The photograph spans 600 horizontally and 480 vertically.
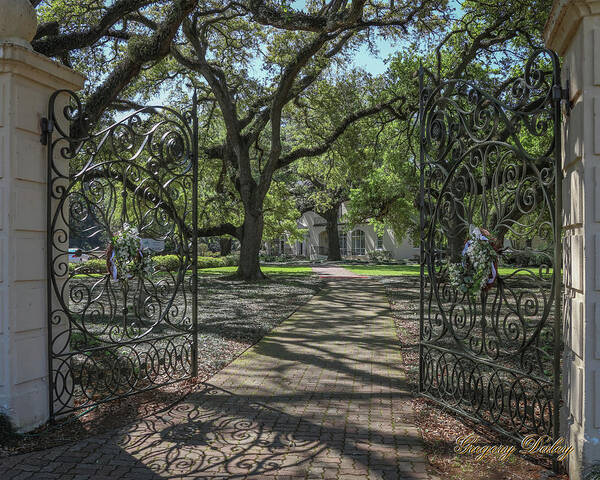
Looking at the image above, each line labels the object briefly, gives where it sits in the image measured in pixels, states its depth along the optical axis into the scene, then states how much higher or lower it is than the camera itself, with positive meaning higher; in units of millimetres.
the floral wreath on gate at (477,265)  4527 -246
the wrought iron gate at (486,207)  3840 +310
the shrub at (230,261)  36125 -1559
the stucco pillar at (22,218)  4223 +217
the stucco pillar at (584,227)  3262 +81
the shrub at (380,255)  45734 -1450
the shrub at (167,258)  26419 -955
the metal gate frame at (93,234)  4652 +140
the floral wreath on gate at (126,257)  5422 -177
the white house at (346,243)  46938 -306
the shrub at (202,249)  42844 -739
